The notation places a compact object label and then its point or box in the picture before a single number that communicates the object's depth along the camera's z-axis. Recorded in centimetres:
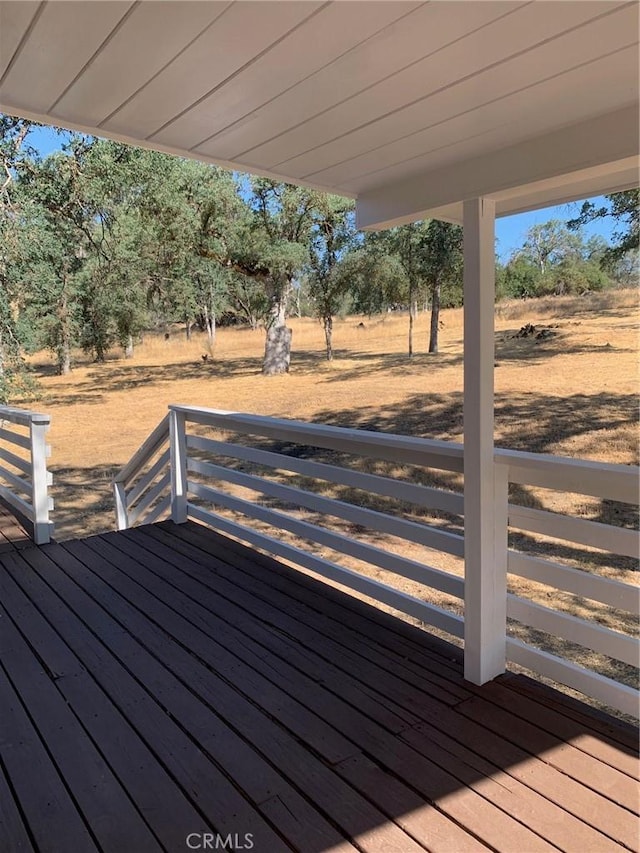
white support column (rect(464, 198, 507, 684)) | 194
